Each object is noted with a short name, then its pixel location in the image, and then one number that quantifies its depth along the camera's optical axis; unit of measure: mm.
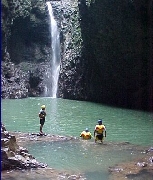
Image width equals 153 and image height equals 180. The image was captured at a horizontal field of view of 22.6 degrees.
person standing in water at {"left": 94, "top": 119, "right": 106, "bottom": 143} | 18062
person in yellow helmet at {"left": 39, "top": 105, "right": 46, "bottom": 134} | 19703
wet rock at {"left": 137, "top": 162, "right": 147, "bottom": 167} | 13618
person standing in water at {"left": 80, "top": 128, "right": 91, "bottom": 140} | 19188
